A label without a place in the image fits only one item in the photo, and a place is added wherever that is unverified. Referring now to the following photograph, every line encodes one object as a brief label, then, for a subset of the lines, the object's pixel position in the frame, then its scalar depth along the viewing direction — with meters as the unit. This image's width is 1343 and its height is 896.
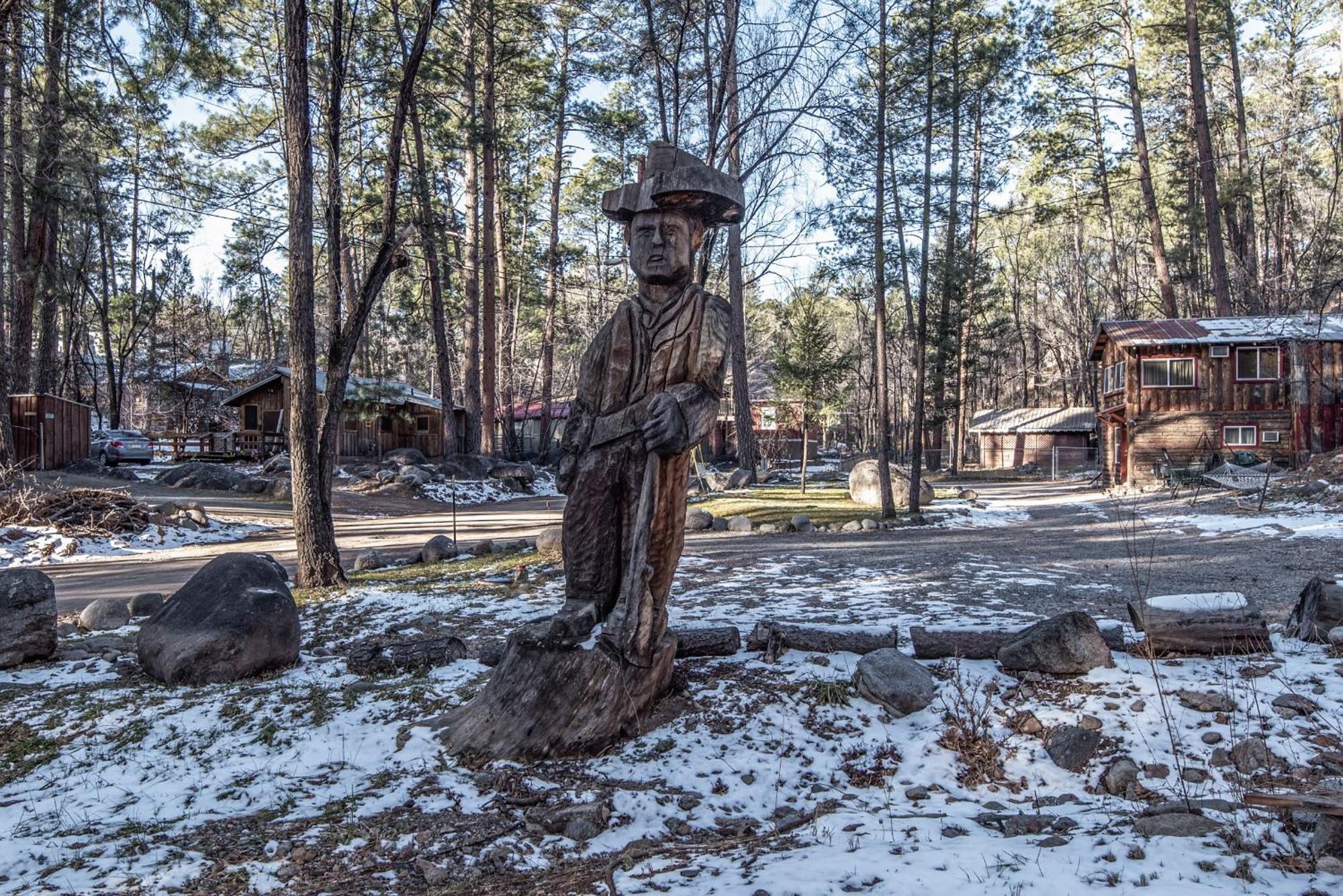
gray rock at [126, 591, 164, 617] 8.17
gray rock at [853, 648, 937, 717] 4.89
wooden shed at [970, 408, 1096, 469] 41.06
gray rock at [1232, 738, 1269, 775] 4.03
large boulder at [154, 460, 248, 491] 22.22
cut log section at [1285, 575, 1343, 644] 5.48
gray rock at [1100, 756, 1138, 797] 4.04
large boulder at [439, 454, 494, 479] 24.61
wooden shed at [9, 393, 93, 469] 21.84
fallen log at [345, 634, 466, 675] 5.80
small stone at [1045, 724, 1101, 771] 4.31
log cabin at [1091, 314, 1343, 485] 24.62
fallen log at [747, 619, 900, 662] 5.70
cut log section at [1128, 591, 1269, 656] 5.16
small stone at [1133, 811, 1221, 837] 3.33
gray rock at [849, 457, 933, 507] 19.70
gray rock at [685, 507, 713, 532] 15.80
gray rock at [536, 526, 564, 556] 11.07
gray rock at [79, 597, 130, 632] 7.66
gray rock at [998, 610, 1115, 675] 5.13
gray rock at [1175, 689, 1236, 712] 4.58
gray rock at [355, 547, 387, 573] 10.98
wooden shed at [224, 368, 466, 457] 32.38
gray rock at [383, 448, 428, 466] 25.92
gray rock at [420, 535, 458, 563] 11.47
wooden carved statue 4.38
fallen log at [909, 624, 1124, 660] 5.48
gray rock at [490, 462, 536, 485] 25.73
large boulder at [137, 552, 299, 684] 5.54
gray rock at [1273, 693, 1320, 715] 4.46
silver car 27.88
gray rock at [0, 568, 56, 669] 6.02
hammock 18.47
